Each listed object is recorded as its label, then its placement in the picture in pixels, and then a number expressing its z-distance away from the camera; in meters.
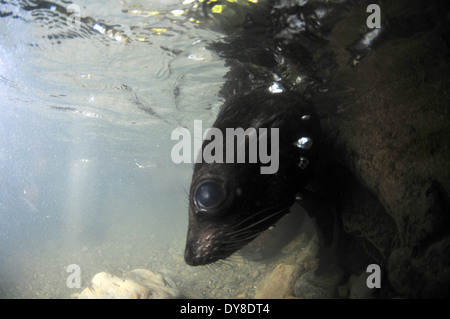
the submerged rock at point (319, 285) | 3.50
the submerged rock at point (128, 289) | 5.58
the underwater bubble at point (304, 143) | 3.20
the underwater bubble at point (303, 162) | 3.08
